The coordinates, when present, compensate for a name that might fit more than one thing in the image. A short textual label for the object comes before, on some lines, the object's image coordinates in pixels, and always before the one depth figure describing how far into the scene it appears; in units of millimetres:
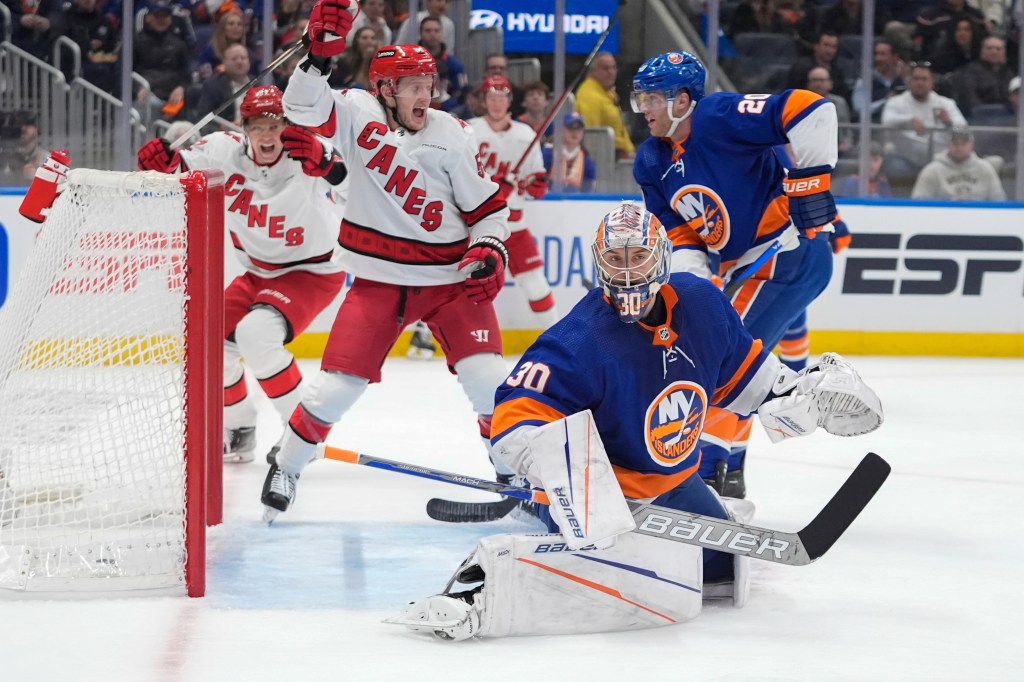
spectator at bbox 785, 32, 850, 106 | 14633
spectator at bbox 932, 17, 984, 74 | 14891
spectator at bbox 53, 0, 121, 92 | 13391
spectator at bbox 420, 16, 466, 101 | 14172
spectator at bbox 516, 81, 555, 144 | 14437
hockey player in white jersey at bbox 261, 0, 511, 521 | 7160
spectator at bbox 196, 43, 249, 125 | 13523
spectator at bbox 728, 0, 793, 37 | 14758
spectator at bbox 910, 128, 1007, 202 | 14227
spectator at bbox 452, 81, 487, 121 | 14383
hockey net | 5922
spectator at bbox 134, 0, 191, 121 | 13477
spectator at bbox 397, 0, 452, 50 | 14125
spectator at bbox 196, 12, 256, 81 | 13750
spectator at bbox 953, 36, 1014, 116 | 14641
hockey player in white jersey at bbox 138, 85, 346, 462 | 8609
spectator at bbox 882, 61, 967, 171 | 14391
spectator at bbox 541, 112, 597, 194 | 14336
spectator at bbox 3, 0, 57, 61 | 13266
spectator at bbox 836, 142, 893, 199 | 14281
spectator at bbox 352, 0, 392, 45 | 14141
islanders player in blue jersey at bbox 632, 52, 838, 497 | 7504
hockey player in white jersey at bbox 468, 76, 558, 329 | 13523
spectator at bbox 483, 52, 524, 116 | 14539
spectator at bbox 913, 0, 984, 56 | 14883
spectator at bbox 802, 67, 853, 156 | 14445
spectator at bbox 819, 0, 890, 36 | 14578
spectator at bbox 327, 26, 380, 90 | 14047
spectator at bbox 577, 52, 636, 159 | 14375
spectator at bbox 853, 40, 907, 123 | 14547
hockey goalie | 5207
